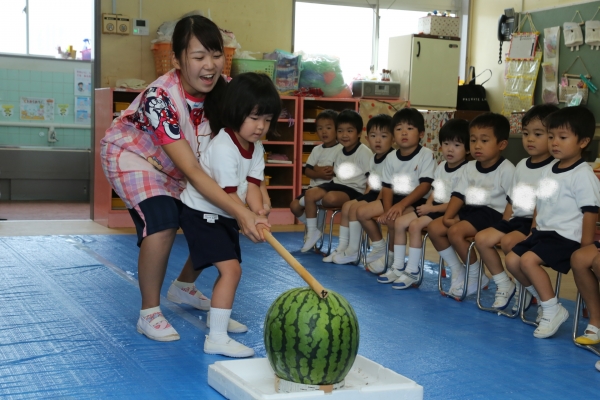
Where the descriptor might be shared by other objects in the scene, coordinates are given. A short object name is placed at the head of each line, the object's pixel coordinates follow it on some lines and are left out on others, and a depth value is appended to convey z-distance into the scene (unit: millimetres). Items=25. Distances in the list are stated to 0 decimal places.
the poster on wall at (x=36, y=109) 7938
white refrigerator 6758
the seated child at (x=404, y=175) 3994
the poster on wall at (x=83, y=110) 8125
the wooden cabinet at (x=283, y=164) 6273
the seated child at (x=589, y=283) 2723
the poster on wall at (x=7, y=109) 7867
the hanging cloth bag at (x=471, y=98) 7285
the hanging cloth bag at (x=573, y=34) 6266
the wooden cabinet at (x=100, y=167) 5805
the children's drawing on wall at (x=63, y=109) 8086
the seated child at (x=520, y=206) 3189
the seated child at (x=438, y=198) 3789
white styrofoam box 1854
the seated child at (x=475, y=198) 3492
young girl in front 2434
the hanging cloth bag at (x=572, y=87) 6230
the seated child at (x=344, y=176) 4672
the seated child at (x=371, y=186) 4371
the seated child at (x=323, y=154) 4926
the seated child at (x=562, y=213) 2865
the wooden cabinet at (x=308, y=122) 6316
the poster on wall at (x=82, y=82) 8062
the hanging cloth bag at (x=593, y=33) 6055
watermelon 1854
